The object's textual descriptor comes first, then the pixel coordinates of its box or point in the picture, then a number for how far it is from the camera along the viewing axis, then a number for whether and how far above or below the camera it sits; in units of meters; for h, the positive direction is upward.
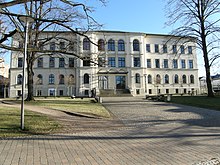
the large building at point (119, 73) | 57.75 +5.37
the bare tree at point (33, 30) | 12.10 +4.66
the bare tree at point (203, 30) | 30.48 +8.12
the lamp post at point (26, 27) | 9.78 +2.94
